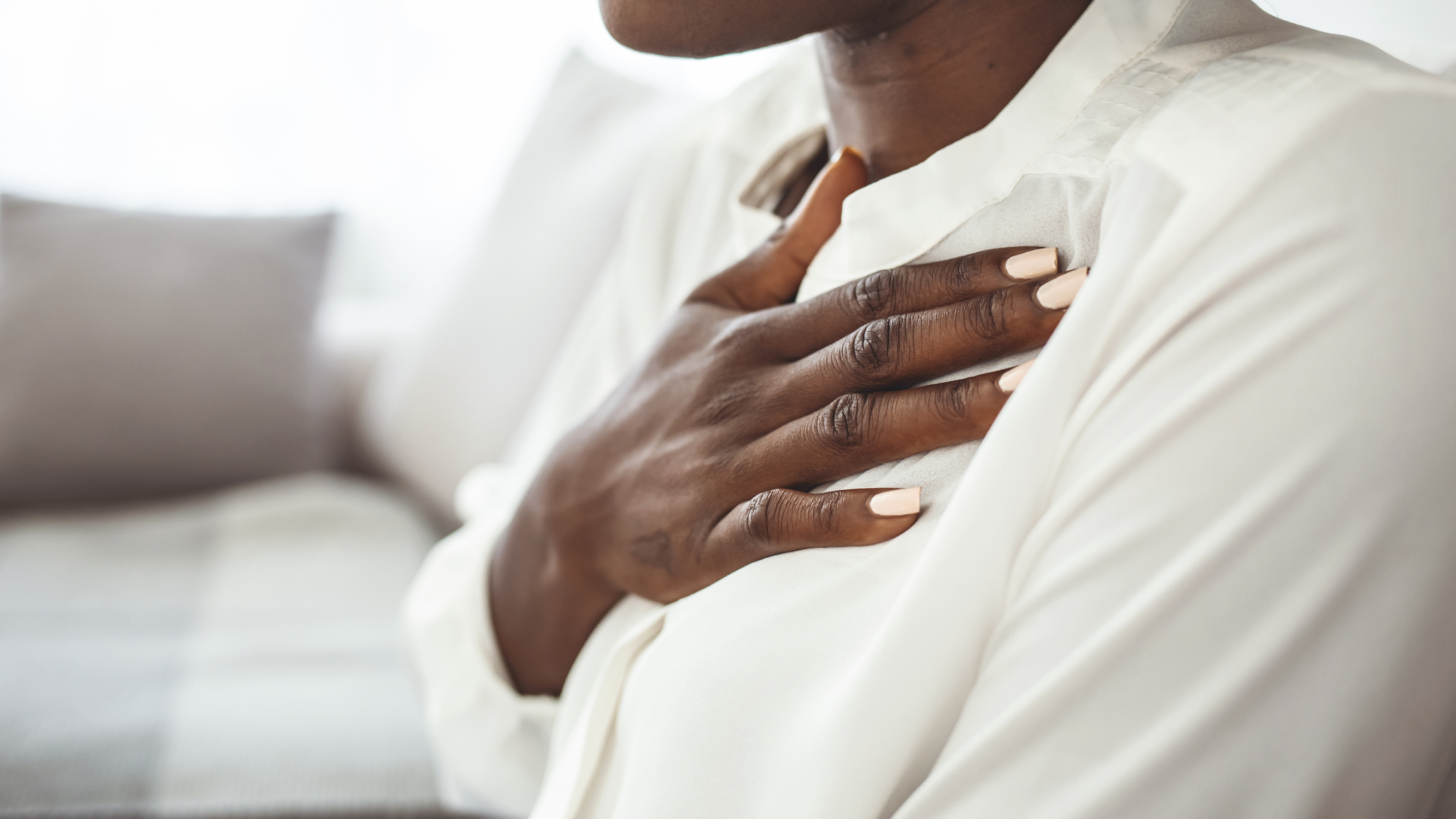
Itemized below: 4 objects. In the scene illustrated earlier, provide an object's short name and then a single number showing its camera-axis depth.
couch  1.00
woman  0.41
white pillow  1.35
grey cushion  1.58
